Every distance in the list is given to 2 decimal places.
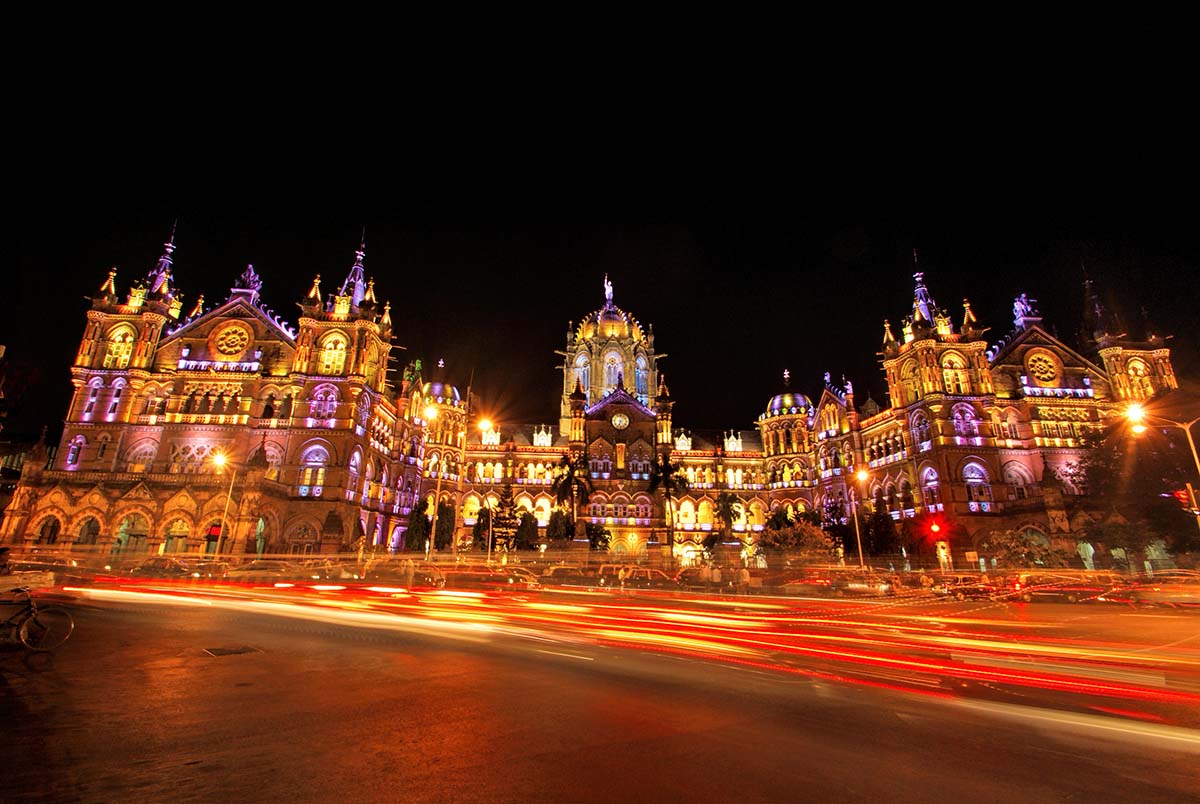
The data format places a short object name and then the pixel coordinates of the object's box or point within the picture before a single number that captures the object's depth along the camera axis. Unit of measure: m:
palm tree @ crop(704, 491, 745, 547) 64.94
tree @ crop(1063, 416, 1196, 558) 41.72
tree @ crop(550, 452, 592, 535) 63.19
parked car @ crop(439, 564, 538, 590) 25.52
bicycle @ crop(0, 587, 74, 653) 9.75
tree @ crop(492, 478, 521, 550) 56.84
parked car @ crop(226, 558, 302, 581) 27.81
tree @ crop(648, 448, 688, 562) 63.24
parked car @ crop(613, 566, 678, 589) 27.77
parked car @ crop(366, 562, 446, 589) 25.94
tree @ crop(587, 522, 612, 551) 60.59
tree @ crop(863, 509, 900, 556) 52.00
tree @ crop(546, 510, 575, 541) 58.50
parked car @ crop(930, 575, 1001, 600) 26.34
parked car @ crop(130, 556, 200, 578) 27.00
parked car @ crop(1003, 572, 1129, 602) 26.17
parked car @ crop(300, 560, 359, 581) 29.09
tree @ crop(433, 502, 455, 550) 56.97
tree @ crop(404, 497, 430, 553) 52.31
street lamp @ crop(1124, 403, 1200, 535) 25.84
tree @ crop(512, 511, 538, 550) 55.31
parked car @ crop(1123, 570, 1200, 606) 22.81
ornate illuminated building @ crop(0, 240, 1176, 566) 43.41
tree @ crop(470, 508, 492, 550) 57.78
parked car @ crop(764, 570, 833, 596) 26.66
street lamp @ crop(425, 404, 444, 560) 66.19
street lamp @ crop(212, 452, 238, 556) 39.69
